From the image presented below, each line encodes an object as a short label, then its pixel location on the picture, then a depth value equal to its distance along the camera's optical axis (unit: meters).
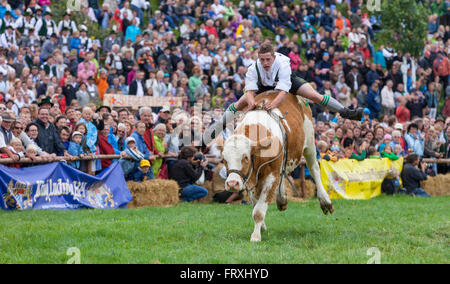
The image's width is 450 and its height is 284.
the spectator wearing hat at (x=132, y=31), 24.29
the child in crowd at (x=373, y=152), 18.10
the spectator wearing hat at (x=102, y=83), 20.12
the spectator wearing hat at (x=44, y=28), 21.69
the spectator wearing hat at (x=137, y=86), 20.22
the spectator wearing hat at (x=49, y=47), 21.08
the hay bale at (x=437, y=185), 18.45
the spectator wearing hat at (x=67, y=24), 22.14
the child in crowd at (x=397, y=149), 18.33
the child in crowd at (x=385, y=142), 18.55
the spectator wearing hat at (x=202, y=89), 21.33
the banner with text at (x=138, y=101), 19.05
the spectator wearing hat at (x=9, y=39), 20.25
